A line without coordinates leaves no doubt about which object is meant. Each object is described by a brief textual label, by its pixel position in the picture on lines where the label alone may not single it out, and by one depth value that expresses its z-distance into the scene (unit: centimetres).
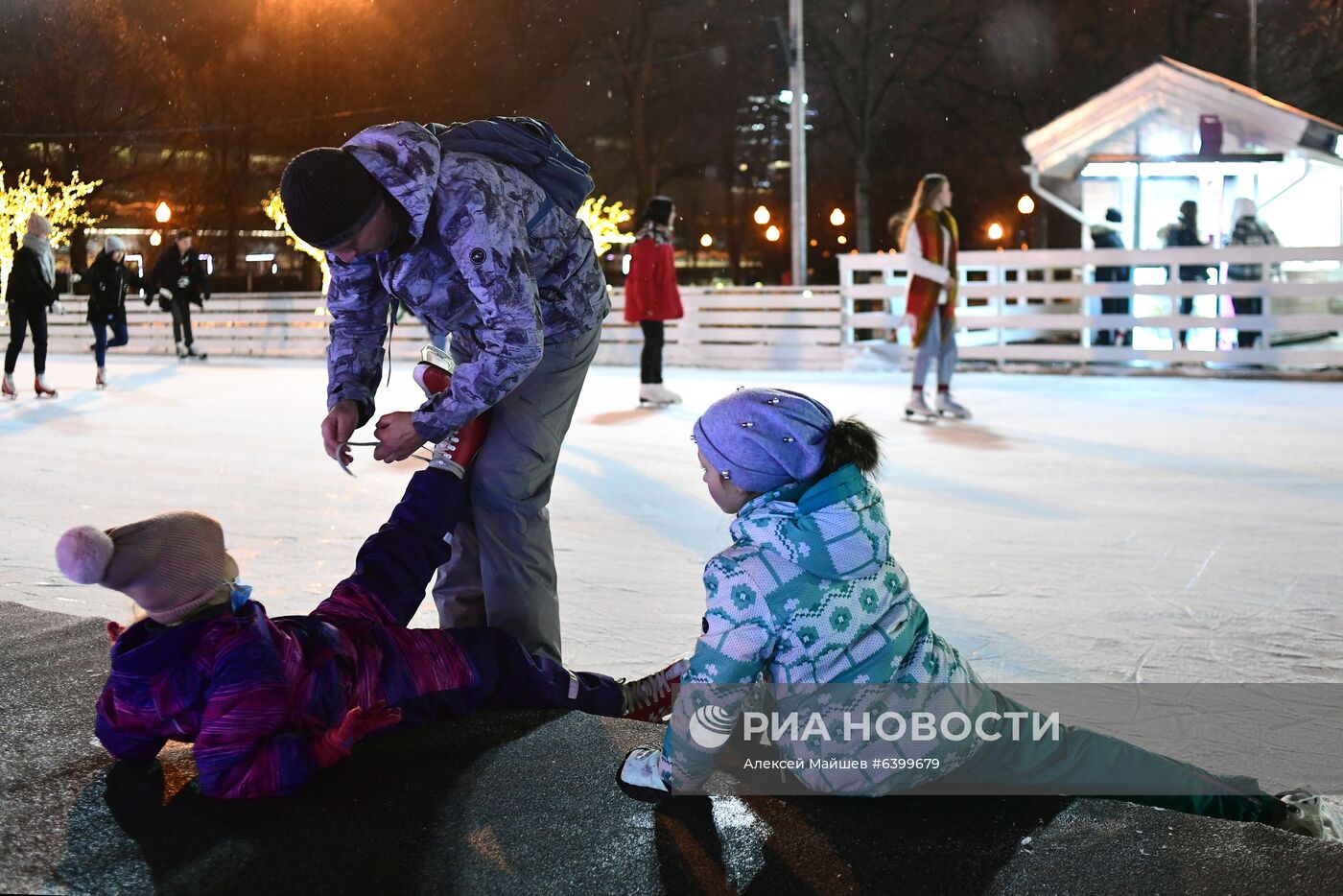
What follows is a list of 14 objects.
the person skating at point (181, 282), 1444
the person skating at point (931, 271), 795
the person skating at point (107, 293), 1137
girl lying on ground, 213
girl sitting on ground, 205
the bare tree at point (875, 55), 2855
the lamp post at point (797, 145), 1546
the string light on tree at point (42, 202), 2044
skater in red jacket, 934
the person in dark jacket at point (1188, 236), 1258
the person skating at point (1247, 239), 1208
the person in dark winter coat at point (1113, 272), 1291
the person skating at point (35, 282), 978
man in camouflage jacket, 249
